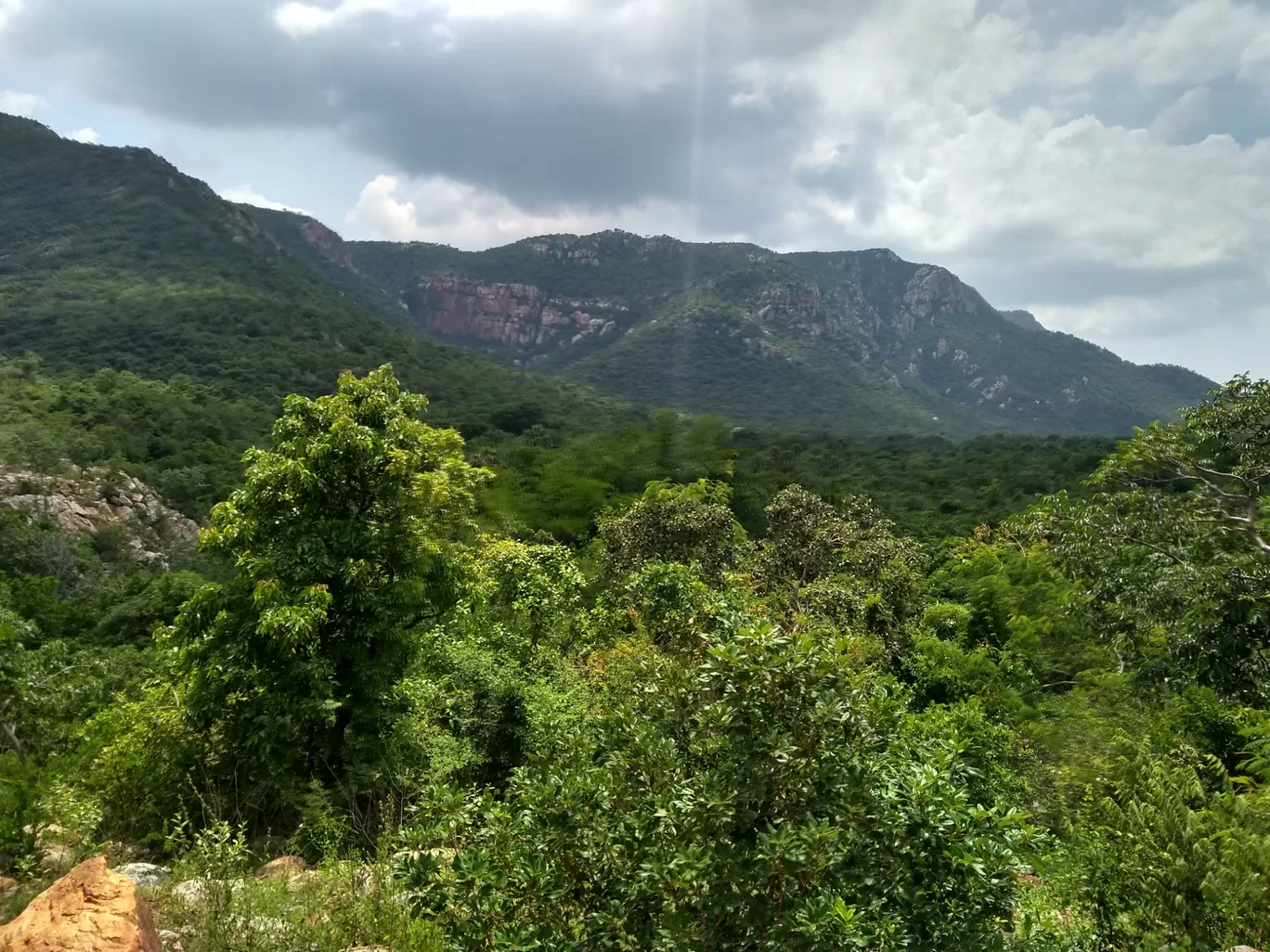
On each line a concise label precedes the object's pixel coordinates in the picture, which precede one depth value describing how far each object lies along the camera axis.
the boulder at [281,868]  6.51
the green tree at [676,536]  18.52
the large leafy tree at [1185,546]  8.97
